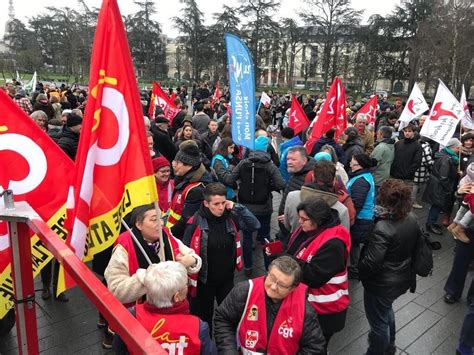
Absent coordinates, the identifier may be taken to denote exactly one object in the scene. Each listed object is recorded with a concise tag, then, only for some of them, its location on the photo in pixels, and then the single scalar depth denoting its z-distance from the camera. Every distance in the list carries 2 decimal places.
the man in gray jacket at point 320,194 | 3.48
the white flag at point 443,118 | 6.63
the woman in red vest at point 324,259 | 2.87
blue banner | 4.95
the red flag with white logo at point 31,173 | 2.27
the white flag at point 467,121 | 9.01
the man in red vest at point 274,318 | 2.34
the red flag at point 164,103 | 10.79
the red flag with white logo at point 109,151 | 2.05
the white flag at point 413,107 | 9.40
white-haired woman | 1.97
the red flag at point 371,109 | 9.75
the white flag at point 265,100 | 13.84
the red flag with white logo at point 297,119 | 9.41
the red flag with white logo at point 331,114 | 6.86
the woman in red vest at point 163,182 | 4.30
